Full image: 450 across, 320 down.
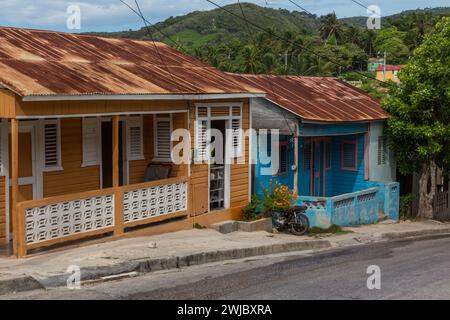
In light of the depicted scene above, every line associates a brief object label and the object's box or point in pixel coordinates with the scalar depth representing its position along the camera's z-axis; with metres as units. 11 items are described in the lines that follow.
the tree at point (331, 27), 110.00
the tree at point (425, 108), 19.67
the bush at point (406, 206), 22.02
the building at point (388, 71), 88.25
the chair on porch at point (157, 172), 14.88
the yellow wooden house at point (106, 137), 11.20
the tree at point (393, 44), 106.75
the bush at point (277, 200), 16.23
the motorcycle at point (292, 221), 16.11
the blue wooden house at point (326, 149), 17.34
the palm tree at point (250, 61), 70.19
